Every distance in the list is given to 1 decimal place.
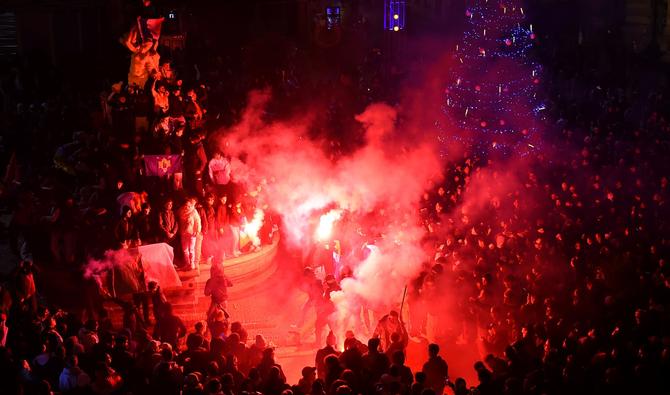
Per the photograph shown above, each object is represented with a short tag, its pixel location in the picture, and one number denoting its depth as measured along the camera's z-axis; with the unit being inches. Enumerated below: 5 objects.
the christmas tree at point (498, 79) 667.4
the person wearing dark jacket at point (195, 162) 573.9
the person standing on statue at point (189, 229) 504.7
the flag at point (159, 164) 553.0
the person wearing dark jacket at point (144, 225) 488.1
